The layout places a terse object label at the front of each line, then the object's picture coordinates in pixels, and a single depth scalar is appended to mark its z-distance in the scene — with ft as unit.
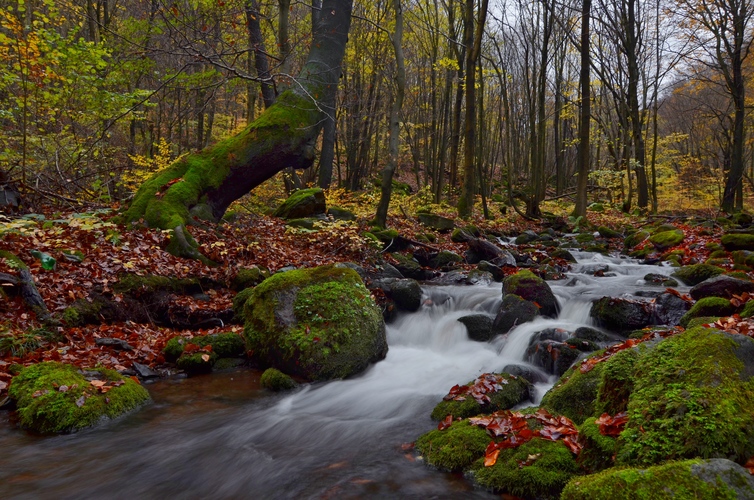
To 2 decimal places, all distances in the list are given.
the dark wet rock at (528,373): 18.66
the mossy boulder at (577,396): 12.88
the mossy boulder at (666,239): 43.09
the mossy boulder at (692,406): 8.56
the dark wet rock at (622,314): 23.59
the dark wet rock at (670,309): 22.89
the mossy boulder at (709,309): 19.86
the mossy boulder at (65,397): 14.08
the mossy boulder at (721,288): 22.11
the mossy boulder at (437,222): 50.49
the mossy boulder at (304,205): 42.42
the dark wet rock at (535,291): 27.45
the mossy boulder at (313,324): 20.06
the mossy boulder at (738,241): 34.06
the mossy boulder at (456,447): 11.77
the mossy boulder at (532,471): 10.13
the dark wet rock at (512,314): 25.40
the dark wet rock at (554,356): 19.30
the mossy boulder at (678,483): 7.37
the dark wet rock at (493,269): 36.01
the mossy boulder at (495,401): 14.66
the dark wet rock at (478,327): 25.79
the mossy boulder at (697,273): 29.64
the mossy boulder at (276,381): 19.04
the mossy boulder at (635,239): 48.37
